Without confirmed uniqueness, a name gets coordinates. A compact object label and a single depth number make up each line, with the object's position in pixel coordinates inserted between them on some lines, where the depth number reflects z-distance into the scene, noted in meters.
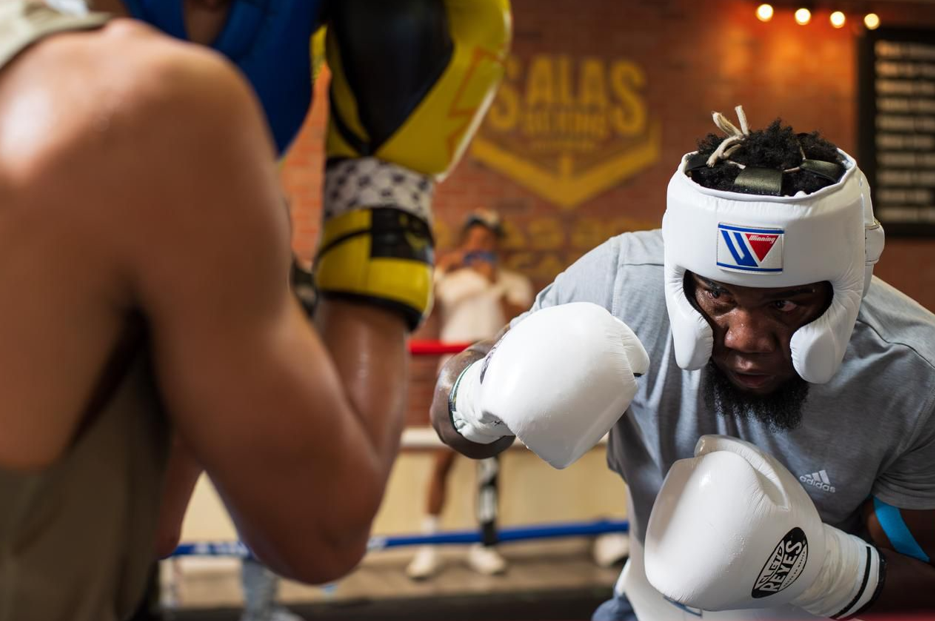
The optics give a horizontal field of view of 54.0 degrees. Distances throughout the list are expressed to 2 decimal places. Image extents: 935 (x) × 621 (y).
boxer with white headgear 1.04
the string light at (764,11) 4.53
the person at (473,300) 3.79
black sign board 4.57
